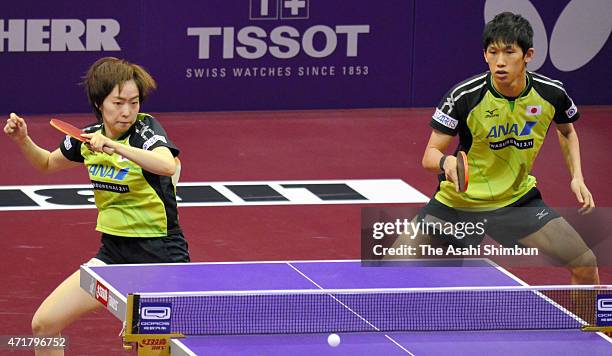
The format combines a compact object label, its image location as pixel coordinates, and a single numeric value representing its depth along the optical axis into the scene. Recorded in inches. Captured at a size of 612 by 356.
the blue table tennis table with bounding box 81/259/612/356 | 449.8
